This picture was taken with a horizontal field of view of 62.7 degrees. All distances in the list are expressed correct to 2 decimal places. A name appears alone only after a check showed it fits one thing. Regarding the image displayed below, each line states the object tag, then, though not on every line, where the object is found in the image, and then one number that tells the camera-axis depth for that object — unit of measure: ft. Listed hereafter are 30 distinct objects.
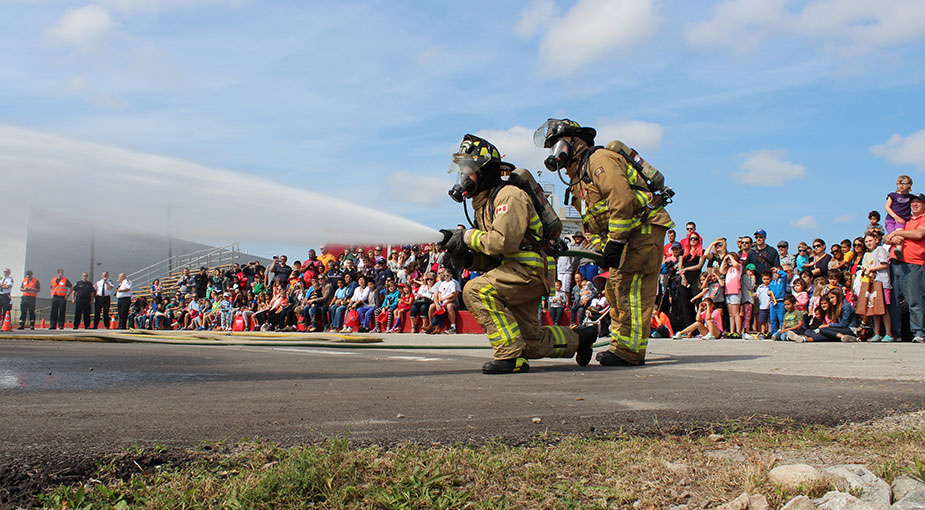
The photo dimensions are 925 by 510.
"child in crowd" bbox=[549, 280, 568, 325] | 48.62
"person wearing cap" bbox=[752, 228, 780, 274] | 42.73
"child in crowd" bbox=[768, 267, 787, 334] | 39.88
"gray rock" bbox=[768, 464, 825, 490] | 6.96
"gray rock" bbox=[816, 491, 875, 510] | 6.41
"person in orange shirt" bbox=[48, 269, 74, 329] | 70.08
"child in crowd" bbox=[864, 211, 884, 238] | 35.12
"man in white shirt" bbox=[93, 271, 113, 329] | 73.67
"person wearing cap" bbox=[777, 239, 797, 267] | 42.68
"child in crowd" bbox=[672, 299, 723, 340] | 41.73
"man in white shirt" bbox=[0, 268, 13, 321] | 68.33
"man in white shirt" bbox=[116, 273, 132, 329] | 71.15
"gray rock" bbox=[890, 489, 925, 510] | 6.35
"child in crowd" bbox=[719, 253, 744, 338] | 40.68
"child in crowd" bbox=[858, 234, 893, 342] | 34.37
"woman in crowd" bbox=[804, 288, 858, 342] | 35.50
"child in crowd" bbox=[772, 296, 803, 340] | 37.22
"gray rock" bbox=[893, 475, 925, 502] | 6.84
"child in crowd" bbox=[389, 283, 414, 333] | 55.67
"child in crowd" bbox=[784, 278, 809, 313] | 38.32
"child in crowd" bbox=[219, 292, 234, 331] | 71.36
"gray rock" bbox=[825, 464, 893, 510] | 6.66
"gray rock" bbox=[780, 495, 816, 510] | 6.43
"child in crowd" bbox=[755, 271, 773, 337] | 40.60
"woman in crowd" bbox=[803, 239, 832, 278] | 39.22
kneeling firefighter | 18.54
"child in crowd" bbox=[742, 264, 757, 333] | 40.81
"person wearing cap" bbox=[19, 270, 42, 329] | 67.51
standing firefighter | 19.57
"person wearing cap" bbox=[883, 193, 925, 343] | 32.73
